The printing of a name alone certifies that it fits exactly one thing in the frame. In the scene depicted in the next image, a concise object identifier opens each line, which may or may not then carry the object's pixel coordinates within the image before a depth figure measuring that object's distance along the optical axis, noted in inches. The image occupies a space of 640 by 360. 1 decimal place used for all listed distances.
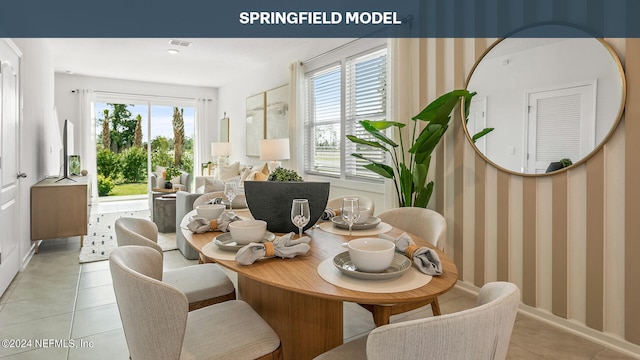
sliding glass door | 315.3
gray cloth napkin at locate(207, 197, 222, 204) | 87.0
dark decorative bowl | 62.9
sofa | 145.9
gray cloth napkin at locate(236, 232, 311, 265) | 48.7
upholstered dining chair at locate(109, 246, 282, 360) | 40.6
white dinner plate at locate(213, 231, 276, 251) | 54.1
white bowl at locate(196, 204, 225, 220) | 70.9
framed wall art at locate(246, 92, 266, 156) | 260.0
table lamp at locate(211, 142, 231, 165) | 302.2
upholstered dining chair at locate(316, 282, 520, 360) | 30.5
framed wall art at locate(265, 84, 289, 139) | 227.2
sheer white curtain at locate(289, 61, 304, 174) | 206.8
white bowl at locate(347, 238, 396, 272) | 43.9
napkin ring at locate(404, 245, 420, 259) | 51.0
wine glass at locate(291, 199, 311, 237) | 57.5
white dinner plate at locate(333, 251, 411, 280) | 43.4
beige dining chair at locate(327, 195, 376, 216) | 96.1
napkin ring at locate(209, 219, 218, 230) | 67.0
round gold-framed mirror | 83.0
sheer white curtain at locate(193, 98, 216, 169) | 348.8
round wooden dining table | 40.7
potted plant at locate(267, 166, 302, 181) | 70.5
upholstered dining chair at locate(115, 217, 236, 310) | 64.7
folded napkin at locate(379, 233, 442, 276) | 46.6
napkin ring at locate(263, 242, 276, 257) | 51.0
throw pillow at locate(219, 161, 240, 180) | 262.1
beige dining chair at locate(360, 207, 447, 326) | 62.7
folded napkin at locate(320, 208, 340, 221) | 78.5
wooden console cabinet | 153.5
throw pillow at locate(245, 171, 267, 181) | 198.8
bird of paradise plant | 107.8
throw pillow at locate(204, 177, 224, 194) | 168.7
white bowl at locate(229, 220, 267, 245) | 55.3
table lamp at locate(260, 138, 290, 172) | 193.8
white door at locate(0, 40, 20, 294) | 112.0
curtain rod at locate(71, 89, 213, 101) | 301.2
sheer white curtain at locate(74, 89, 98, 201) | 295.1
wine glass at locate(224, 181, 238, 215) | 78.8
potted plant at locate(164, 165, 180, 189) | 334.9
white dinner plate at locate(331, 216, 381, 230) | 69.2
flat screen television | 181.0
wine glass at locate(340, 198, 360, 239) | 57.2
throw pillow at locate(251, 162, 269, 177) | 217.3
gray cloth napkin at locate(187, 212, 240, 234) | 65.8
